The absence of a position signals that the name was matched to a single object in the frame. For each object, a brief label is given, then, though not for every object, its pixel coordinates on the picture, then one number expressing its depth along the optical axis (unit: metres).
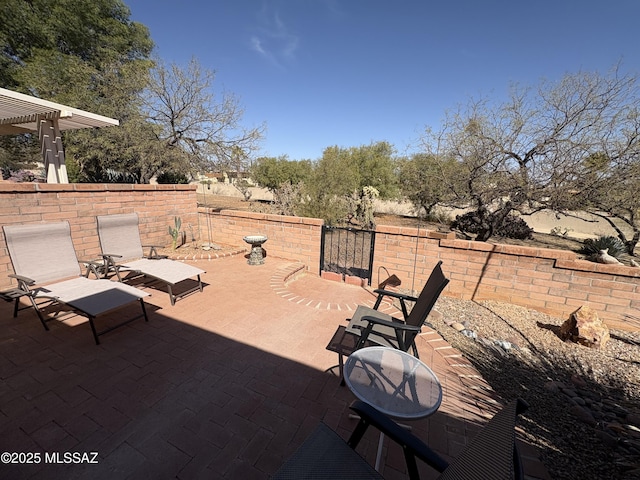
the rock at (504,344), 3.61
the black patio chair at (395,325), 2.25
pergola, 4.68
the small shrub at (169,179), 16.14
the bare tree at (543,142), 6.54
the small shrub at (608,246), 9.23
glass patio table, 1.58
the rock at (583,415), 2.29
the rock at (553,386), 2.78
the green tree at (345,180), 9.04
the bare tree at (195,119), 10.02
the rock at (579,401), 2.58
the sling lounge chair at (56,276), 2.98
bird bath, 5.74
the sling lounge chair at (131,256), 3.97
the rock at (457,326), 4.02
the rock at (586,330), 3.71
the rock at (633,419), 2.30
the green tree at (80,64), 10.39
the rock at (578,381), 2.95
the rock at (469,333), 3.84
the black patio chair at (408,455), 0.79
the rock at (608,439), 1.99
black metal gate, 5.48
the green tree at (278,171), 21.92
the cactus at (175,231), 6.36
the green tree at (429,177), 8.50
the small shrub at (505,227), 11.91
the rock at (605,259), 4.56
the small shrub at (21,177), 15.50
